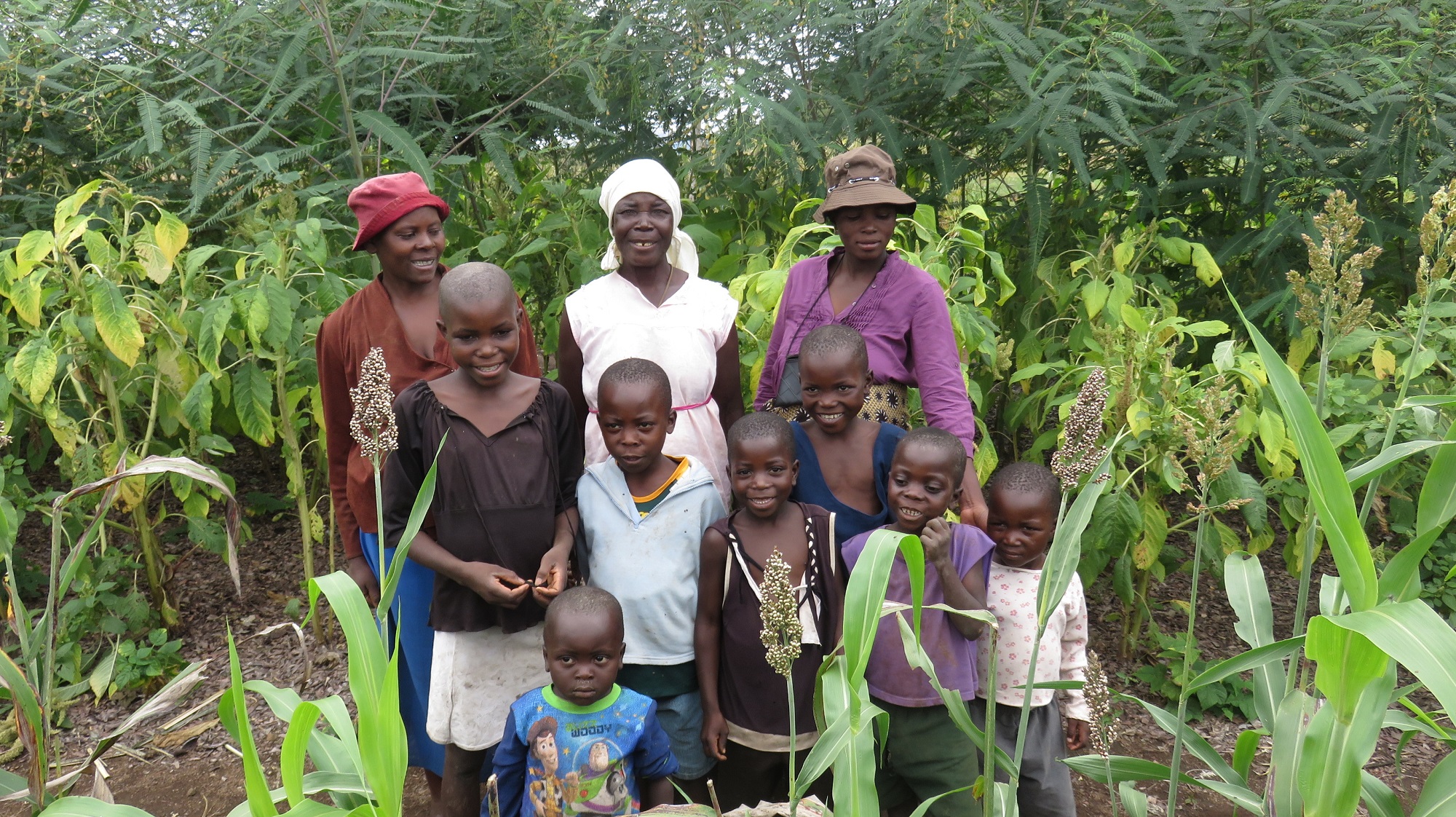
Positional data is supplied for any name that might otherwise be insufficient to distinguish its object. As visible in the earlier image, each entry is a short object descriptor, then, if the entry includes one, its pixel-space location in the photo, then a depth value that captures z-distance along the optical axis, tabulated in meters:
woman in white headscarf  2.71
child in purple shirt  2.35
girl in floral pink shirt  2.44
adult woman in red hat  2.61
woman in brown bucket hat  2.68
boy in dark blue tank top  2.53
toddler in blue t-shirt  2.27
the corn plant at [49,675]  1.78
